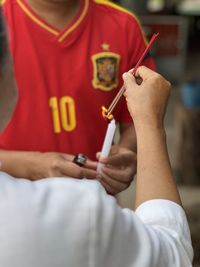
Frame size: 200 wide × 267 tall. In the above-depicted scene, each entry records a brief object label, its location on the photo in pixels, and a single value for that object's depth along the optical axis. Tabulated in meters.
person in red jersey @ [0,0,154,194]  1.45
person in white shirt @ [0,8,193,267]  0.85
